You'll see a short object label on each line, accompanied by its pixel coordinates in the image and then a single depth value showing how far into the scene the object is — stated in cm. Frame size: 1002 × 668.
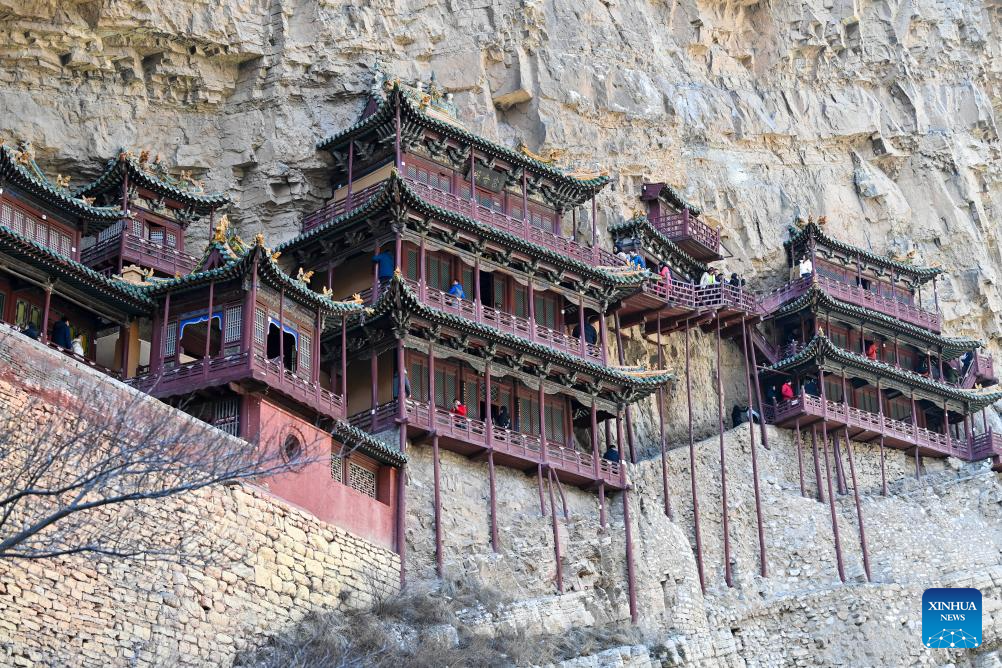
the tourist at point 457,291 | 4141
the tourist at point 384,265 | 4144
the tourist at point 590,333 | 4616
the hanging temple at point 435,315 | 3412
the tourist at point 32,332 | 3208
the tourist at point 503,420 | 4078
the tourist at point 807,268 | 5325
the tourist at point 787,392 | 4978
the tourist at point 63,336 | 3484
